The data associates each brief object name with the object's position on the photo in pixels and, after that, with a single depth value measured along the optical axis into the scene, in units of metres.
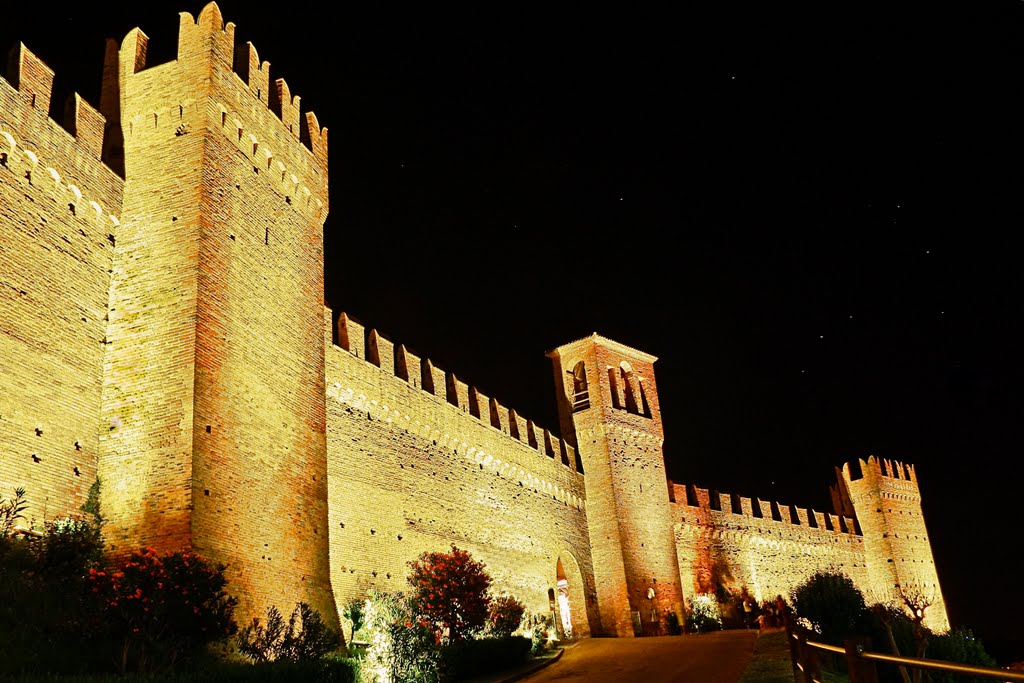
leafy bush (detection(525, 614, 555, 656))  16.75
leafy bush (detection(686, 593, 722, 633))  24.31
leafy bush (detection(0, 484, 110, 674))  7.91
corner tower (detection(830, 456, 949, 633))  34.81
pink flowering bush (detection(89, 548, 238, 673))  8.39
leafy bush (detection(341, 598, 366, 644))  12.95
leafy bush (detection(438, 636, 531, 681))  12.18
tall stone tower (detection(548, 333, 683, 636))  23.16
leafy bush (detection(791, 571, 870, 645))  18.56
